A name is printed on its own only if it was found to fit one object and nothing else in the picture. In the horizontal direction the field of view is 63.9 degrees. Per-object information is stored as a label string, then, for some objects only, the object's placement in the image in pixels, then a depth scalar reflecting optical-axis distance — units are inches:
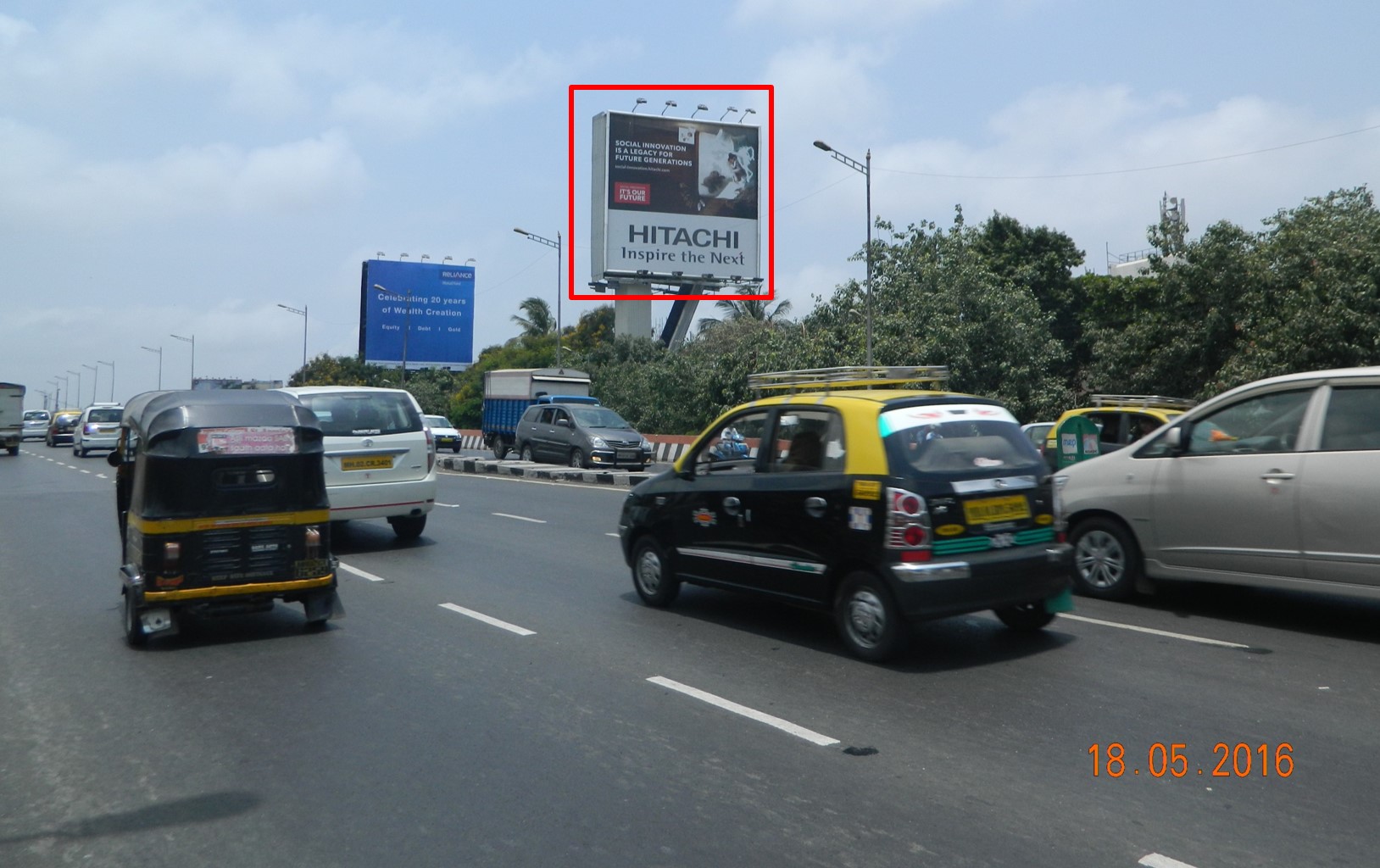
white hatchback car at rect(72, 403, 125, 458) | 1445.6
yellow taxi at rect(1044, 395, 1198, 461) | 590.9
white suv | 466.6
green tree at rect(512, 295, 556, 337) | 3006.9
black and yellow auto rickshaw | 285.1
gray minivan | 1018.1
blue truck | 1357.0
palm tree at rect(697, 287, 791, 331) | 2405.3
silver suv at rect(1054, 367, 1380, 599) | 278.7
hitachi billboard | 1857.8
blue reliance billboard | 2121.1
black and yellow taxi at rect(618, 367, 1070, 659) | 255.0
